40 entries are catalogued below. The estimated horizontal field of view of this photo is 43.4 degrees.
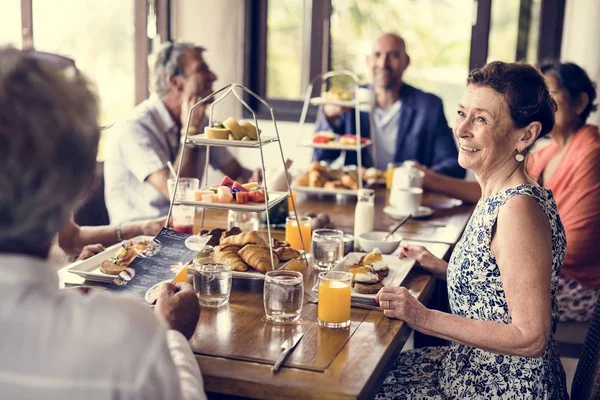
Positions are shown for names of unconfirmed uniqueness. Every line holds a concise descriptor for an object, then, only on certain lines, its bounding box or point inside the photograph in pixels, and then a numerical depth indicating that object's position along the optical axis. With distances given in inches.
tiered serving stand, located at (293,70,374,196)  125.1
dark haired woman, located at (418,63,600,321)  111.6
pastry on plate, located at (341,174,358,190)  126.7
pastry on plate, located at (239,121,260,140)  79.8
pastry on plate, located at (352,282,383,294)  73.9
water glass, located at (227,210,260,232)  98.1
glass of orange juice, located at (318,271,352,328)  66.5
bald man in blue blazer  157.2
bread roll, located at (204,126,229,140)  79.7
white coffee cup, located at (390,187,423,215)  114.6
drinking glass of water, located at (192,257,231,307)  69.7
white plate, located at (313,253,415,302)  80.2
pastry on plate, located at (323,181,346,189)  126.3
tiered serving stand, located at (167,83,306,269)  76.3
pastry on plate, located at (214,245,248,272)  77.6
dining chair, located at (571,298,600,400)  70.1
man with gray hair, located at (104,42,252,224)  123.5
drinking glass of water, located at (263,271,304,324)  66.5
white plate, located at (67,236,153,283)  76.9
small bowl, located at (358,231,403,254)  91.4
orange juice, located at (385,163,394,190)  136.4
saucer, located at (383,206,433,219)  114.9
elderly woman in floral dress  66.1
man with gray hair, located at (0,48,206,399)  36.3
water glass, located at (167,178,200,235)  89.5
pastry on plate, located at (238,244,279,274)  76.8
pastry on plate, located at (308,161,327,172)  129.1
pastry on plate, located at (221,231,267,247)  79.8
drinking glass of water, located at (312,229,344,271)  85.6
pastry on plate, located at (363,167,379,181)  138.6
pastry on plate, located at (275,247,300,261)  83.3
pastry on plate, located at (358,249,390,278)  79.9
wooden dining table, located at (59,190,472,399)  54.5
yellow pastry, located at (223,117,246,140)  80.1
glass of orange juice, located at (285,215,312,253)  93.4
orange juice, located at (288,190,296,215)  113.9
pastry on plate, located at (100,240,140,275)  76.8
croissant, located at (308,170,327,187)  126.8
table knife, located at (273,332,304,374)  56.6
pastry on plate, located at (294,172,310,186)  128.2
